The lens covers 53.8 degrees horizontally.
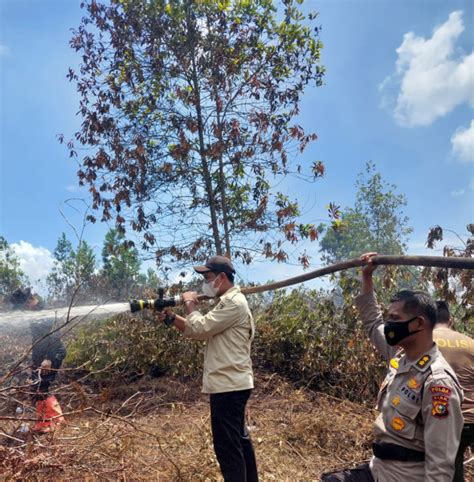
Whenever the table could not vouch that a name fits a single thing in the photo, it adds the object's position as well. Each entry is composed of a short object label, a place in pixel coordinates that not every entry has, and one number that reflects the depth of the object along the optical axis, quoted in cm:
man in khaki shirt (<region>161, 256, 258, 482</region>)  300
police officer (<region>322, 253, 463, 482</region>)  185
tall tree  714
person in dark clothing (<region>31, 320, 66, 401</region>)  504
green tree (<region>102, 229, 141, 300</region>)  1387
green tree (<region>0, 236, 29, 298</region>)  2150
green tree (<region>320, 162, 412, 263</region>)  2497
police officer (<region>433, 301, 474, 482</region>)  275
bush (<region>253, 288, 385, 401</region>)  637
